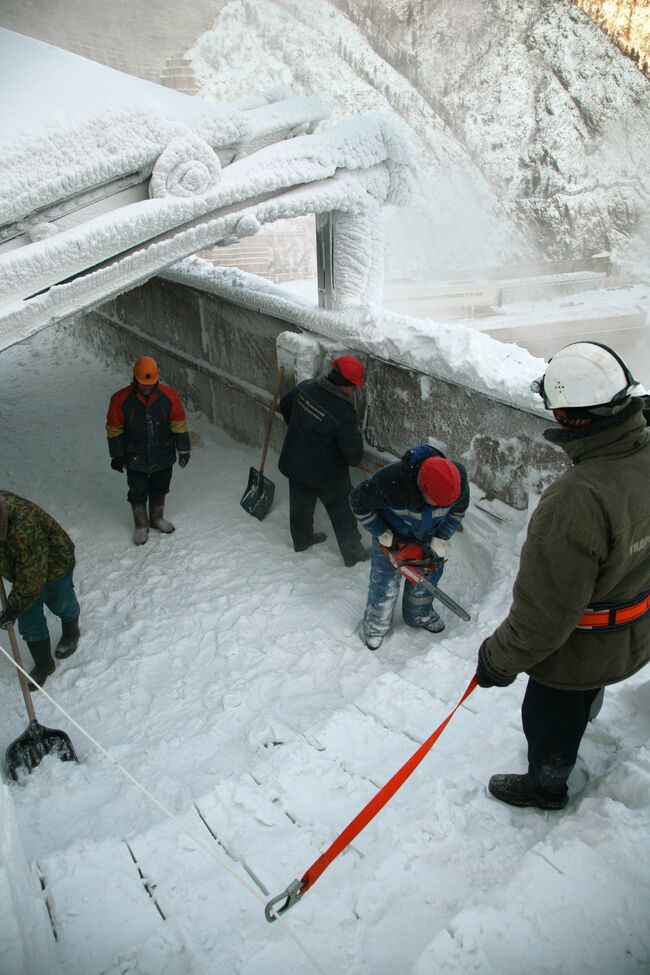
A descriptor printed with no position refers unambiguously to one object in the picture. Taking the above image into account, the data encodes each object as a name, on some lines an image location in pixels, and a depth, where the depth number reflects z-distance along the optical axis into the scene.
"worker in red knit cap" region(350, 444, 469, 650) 2.96
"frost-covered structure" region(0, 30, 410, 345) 3.08
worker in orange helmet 4.61
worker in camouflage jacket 3.17
